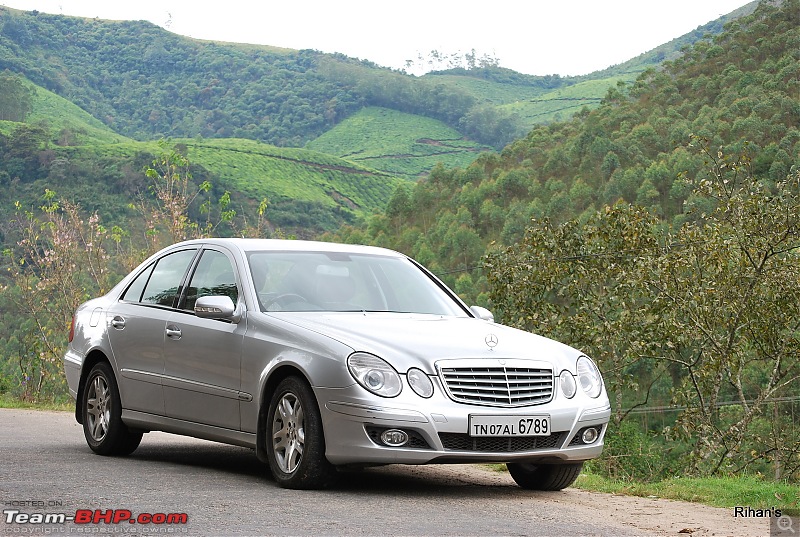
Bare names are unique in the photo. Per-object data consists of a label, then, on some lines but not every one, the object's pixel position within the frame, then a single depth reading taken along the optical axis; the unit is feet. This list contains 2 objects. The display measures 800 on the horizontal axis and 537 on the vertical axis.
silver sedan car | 22.89
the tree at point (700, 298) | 53.21
